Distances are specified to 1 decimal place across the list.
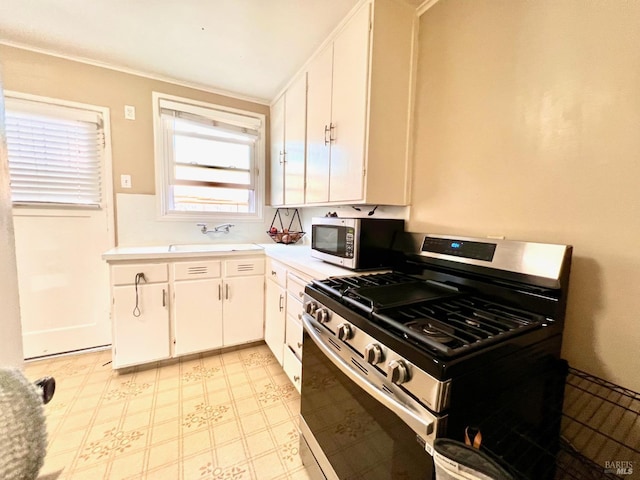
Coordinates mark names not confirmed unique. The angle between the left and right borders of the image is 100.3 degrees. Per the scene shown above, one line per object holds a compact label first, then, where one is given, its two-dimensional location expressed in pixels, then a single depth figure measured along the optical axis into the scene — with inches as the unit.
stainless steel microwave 59.2
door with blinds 81.4
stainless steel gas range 26.0
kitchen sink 89.0
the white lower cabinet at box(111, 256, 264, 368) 77.2
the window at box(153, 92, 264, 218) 97.5
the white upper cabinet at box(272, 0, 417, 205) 57.6
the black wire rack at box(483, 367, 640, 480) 30.8
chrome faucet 105.2
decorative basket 110.7
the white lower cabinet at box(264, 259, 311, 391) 67.1
